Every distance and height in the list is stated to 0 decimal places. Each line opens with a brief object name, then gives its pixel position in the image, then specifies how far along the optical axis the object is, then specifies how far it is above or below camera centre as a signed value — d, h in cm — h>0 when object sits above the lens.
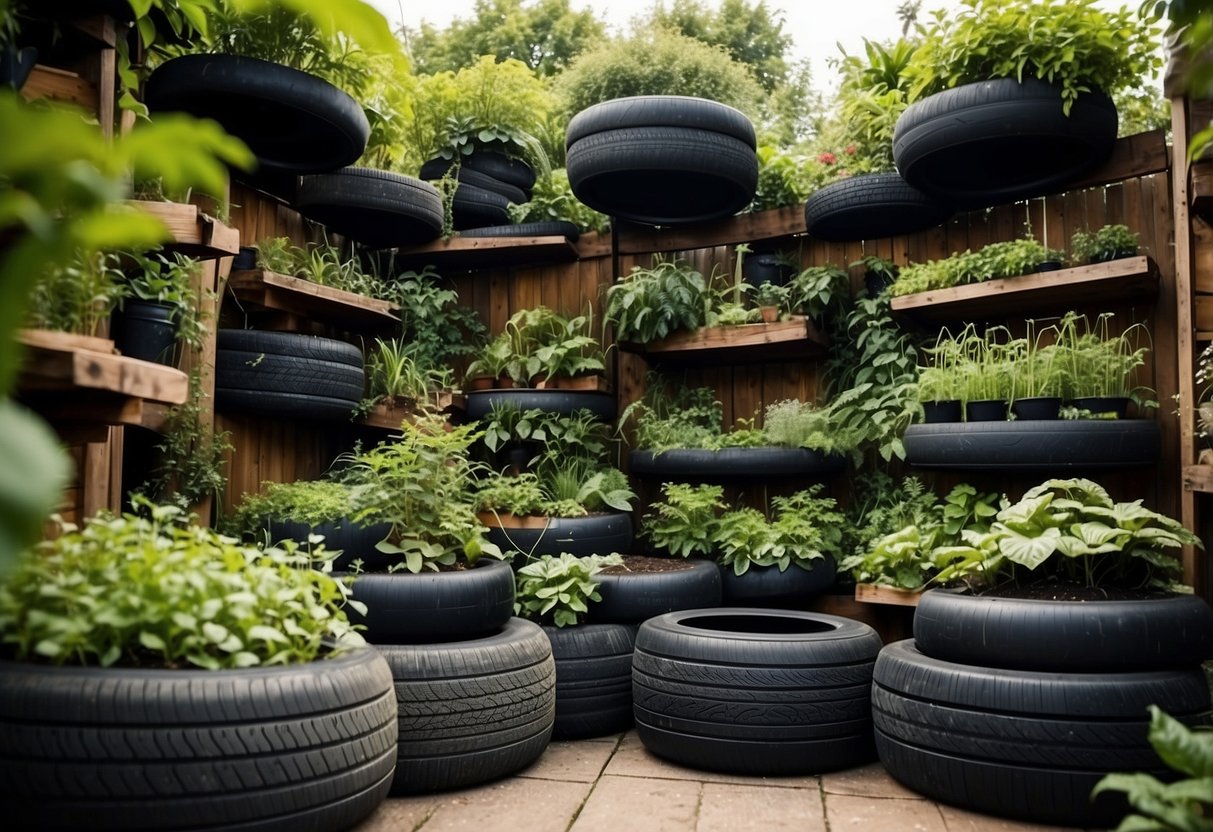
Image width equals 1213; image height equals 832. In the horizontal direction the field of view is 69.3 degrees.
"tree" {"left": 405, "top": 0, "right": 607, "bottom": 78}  1228 +586
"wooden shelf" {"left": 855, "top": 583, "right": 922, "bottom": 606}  356 -62
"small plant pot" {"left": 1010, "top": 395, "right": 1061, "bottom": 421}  339 +15
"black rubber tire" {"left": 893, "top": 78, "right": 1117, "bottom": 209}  352 +130
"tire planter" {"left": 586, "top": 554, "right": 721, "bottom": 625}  347 -60
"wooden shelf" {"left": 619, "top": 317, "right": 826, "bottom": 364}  424 +51
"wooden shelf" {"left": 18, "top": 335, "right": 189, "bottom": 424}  170 +13
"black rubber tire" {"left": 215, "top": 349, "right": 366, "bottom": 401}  362 +30
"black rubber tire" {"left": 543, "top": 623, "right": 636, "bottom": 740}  325 -88
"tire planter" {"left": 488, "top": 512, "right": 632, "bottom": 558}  377 -40
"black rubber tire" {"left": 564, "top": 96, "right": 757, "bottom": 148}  421 +160
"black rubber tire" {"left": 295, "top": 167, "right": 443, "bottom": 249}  421 +118
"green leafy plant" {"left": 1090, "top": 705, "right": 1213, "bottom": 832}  141 -56
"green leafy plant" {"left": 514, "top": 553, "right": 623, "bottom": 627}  336 -56
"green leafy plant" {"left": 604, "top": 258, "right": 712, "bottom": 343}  446 +73
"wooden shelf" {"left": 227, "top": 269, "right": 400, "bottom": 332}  377 +67
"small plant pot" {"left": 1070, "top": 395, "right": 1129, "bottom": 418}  339 +16
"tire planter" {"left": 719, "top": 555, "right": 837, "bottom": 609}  390 -62
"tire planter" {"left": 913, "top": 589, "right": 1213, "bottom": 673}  243 -53
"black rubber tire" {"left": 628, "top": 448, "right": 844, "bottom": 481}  413 -8
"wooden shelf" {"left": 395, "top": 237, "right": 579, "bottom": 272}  482 +109
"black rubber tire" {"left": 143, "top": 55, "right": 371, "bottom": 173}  332 +138
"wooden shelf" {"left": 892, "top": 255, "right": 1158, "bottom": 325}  350 +65
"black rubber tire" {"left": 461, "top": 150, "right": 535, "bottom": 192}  517 +166
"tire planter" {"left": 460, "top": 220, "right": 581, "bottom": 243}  490 +122
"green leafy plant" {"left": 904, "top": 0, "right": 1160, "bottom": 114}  347 +162
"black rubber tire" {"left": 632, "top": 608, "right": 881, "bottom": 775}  280 -82
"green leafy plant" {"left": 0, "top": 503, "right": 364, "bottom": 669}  183 -35
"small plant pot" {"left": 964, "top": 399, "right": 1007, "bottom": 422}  349 +14
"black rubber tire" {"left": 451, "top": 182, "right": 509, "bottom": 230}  509 +139
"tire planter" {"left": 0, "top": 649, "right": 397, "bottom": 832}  169 -62
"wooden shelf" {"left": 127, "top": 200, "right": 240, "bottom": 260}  280 +70
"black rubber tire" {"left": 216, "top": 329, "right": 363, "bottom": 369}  364 +43
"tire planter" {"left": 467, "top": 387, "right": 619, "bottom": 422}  451 +24
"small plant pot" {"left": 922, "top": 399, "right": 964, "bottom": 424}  360 +14
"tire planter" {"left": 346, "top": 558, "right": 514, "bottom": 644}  281 -51
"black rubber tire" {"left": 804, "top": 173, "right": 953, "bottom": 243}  410 +113
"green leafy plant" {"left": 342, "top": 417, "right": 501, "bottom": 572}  313 -21
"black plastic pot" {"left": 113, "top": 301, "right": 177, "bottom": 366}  294 +39
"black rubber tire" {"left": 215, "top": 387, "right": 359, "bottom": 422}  361 +17
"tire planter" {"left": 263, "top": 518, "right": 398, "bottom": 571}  317 -34
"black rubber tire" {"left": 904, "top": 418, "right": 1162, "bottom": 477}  328 +1
